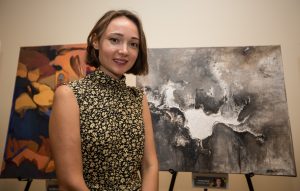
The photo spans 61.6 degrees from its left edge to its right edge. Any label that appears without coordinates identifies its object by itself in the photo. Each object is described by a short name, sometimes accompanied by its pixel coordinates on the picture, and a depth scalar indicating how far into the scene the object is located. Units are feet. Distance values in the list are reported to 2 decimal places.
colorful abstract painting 6.13
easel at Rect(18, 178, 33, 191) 5.96
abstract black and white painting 5.70
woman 3.31
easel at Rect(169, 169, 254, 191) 5.49
